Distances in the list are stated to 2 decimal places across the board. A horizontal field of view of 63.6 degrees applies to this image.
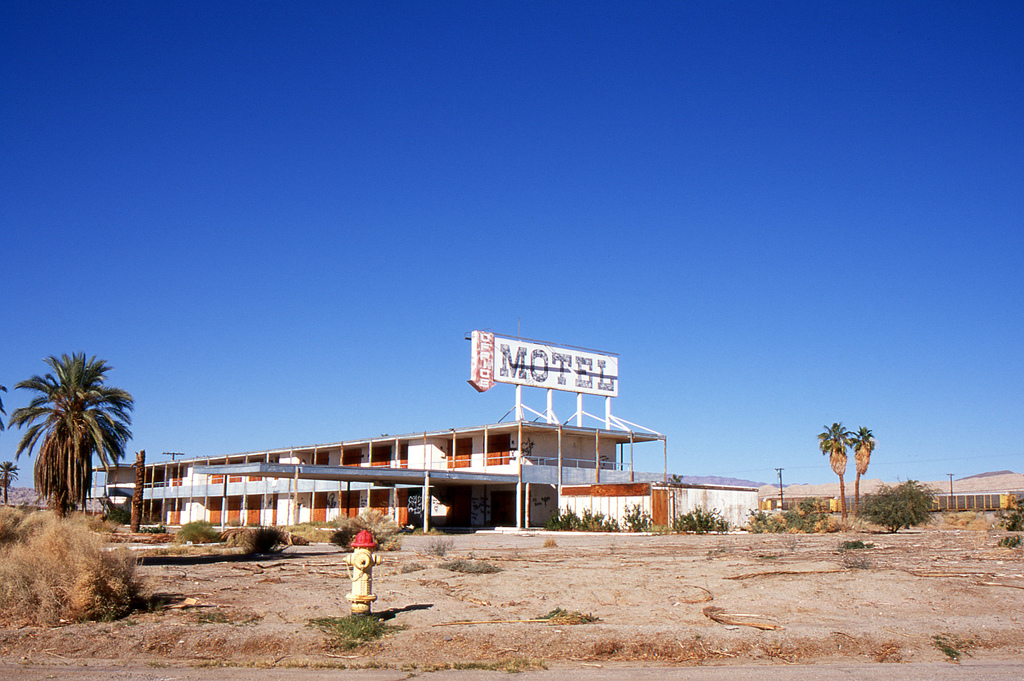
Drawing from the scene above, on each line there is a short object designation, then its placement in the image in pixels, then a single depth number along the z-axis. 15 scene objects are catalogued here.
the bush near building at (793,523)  40.03
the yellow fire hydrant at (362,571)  10.08
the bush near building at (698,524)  37.56
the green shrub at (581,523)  41.45
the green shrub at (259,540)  20.89
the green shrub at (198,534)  27.33
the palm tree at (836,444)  59.94
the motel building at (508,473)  41.50
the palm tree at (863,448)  58.97
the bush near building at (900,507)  42.47
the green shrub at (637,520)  39.78
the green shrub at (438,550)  18.88
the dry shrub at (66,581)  10.12
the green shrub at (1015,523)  33.94
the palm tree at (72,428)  35.78
